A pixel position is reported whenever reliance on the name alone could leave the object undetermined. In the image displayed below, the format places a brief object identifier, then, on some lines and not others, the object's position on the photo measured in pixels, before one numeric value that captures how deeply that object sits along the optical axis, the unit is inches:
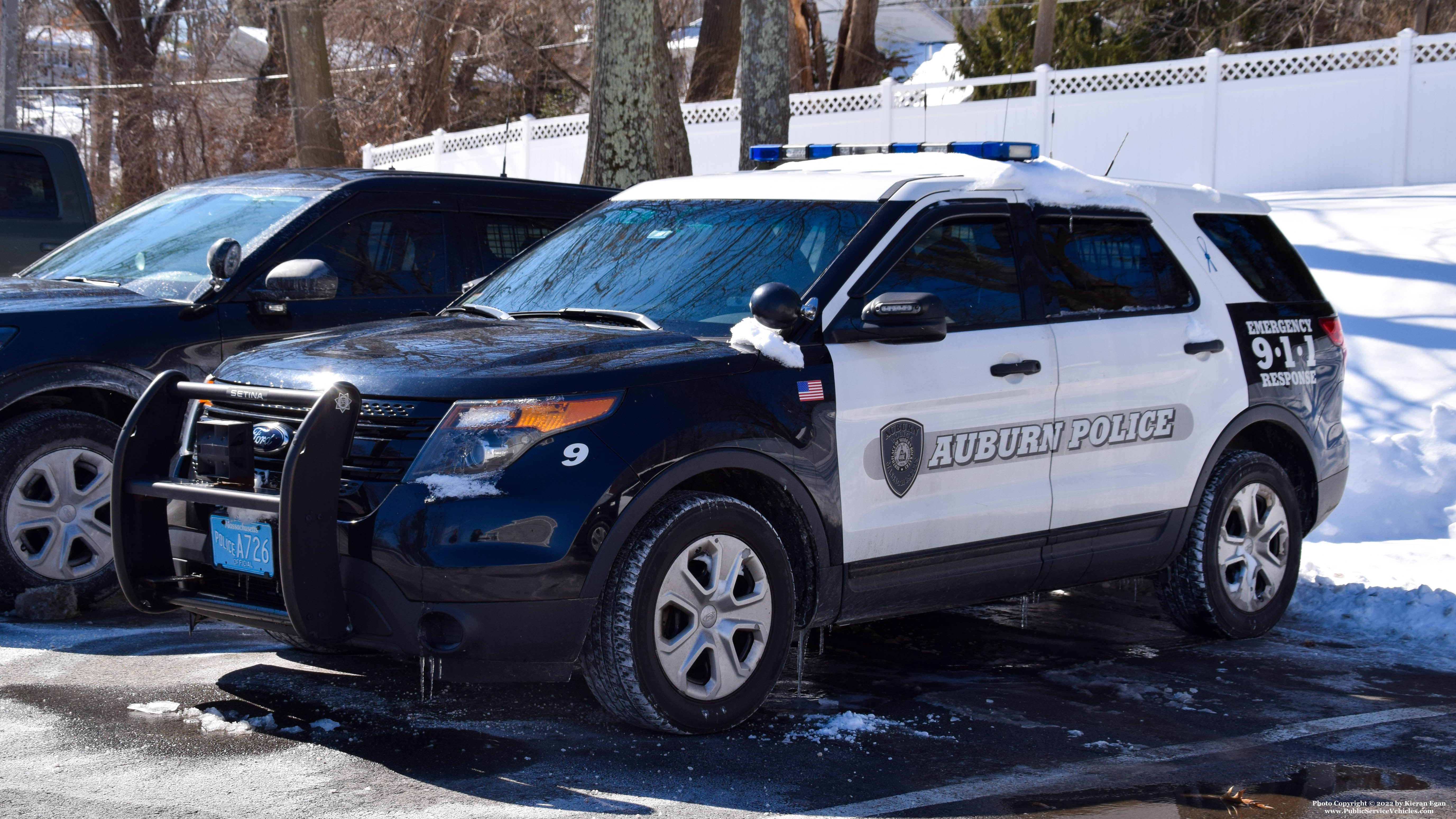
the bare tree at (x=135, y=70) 1267.2
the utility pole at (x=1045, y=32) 931.3
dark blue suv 236.7
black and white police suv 166.6
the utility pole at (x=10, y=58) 725.3
